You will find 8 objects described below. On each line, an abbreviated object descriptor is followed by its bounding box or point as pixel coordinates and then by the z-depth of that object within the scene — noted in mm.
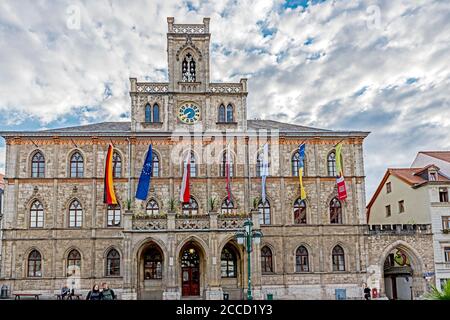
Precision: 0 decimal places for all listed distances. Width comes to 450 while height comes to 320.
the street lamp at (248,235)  21016
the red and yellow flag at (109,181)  32469
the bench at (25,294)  30084
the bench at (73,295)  28562
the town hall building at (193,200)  32188
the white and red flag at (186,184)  32353
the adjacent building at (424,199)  33875
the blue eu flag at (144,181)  30669
